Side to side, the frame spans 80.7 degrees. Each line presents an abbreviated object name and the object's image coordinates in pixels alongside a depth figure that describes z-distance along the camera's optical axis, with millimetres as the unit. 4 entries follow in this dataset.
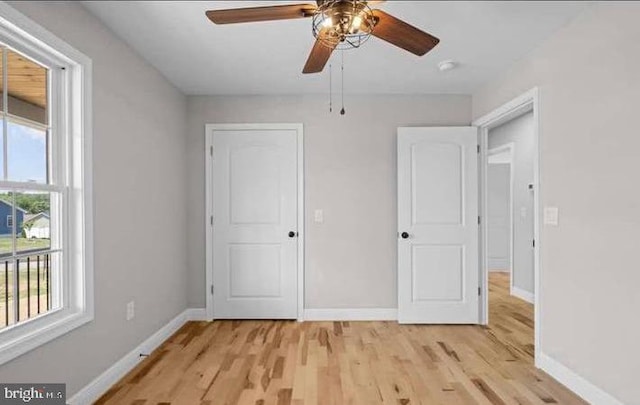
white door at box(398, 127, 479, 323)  3836
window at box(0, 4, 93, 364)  1836
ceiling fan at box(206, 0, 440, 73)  1577
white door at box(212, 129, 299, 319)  3992
